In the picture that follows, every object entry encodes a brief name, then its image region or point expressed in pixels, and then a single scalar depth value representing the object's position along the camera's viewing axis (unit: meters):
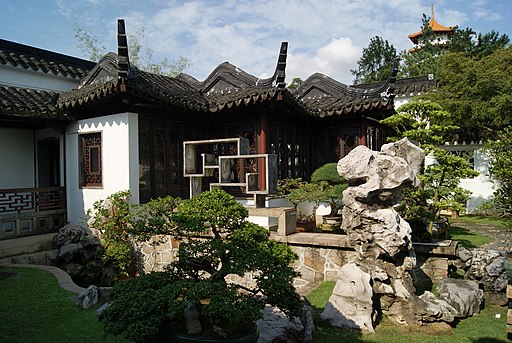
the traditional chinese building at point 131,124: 8.23
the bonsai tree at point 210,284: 3.41
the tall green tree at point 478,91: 11.95
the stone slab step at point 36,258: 7.78
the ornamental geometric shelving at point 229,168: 7.88
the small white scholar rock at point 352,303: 5.25
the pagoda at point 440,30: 34.78
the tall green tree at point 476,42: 20.62
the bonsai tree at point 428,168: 7.55
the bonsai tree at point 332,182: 8.96
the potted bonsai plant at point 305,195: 8.55
